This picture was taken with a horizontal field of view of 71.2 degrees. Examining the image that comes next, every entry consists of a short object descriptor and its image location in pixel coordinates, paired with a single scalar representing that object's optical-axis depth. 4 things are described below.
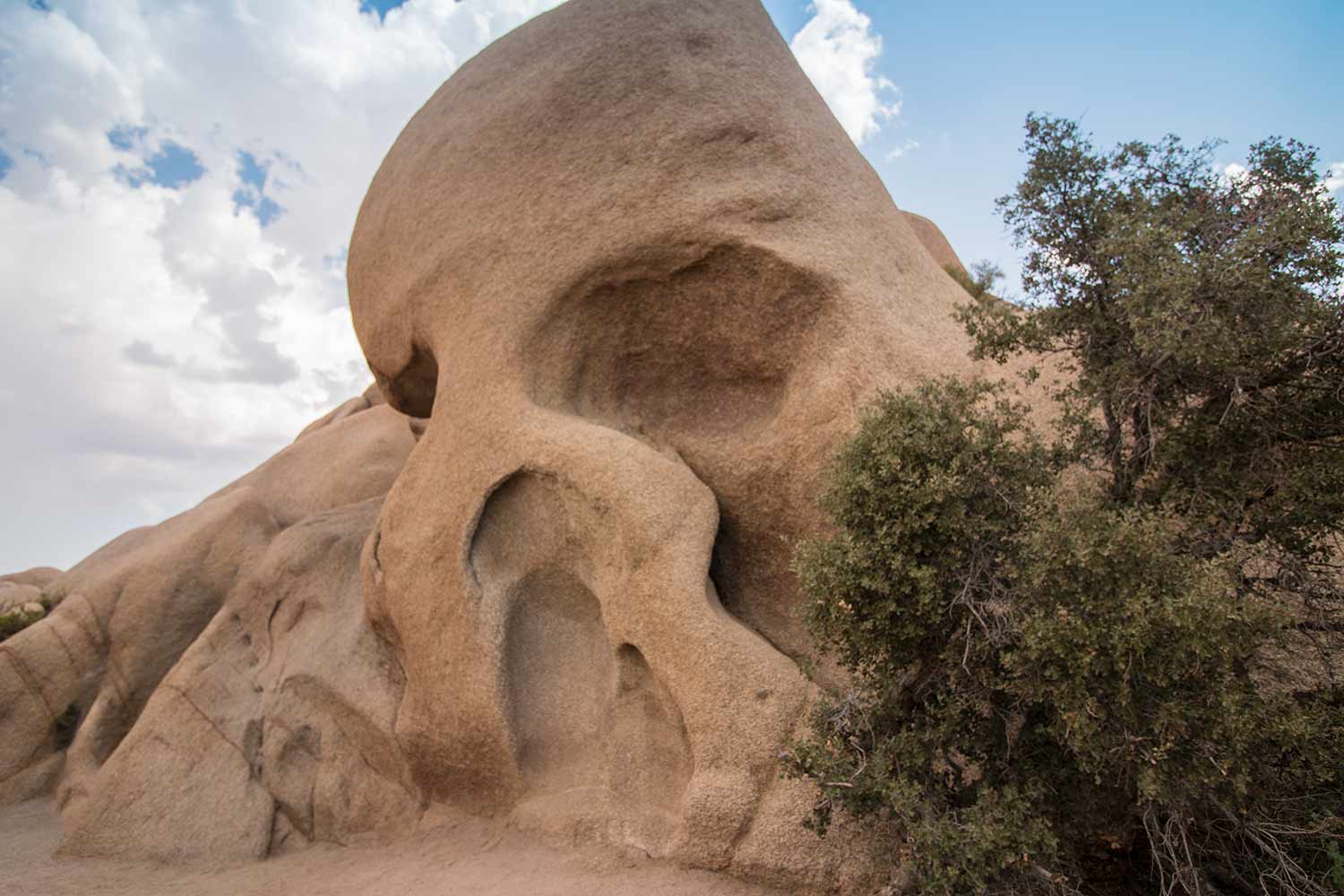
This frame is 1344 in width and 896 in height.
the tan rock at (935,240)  18.25
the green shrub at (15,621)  15.58
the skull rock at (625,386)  8.85
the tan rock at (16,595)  17.73
